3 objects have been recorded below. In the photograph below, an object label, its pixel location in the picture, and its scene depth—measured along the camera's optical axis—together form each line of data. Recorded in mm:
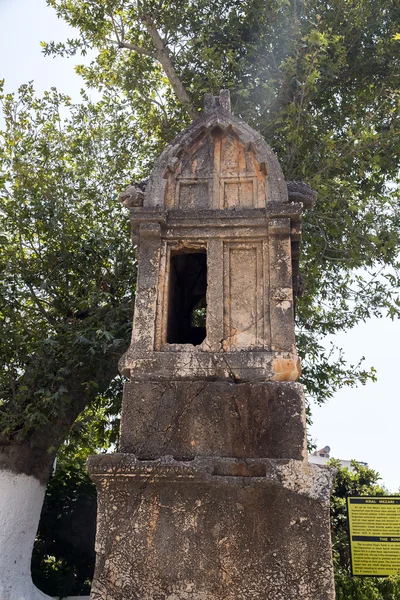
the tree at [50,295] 7230
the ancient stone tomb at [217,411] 3375
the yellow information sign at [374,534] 7387
